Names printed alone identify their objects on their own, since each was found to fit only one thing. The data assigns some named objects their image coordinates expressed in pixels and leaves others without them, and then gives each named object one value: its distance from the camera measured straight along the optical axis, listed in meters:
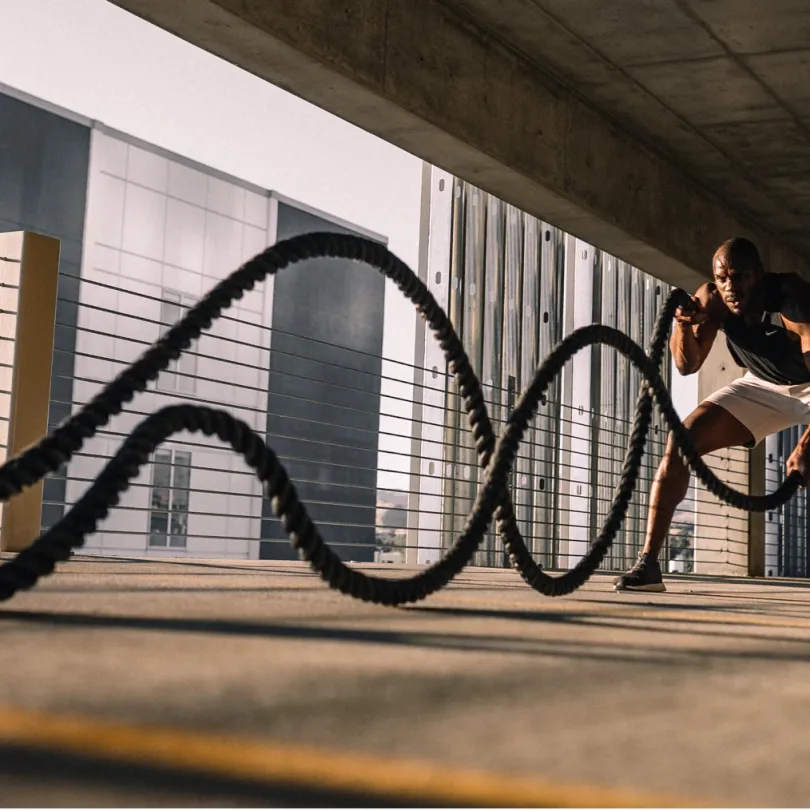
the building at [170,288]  19.92
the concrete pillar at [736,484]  11.33
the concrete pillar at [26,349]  5.55
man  5.00
